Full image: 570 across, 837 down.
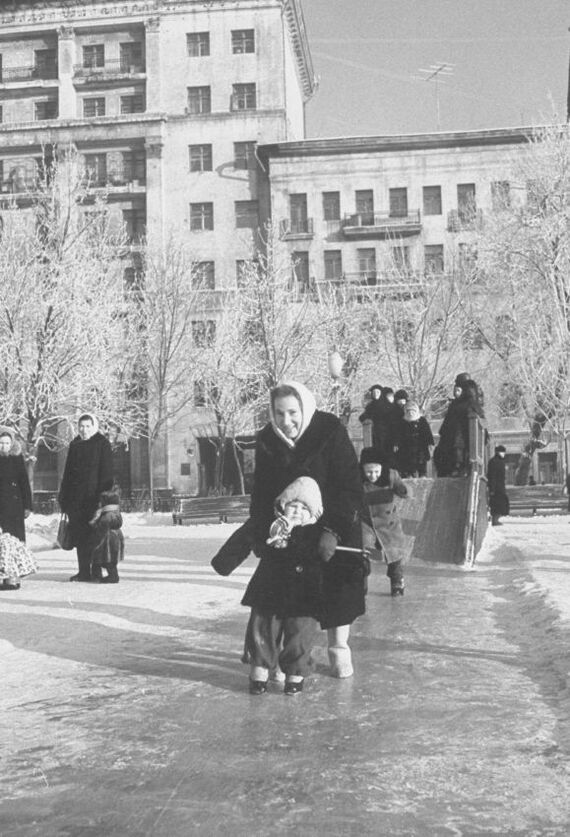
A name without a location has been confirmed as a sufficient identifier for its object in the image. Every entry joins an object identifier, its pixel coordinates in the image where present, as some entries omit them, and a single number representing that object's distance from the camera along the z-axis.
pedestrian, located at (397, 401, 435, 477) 14.95
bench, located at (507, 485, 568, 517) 28.66
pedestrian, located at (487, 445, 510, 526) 24.50
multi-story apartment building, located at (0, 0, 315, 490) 53.31
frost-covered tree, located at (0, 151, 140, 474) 30.91
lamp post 24.06
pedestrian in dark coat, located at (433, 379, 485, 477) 14.33
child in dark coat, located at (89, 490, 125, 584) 12.12
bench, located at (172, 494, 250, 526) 28.31
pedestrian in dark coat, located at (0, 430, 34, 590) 11.78
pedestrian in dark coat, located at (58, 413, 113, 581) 12.27
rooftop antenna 57.19
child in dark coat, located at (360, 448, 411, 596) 10.52
